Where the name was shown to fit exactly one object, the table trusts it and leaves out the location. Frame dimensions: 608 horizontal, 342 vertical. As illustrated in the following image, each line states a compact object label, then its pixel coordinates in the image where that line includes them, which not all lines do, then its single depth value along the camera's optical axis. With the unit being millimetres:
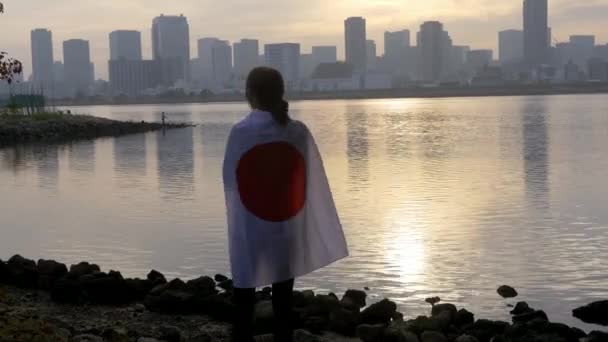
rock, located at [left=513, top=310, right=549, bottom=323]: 8328
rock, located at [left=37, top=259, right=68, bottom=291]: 9414
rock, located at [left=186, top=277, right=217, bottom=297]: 8933
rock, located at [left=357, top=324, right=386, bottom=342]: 7473
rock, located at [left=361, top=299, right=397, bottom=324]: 8219
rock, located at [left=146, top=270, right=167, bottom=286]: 9633
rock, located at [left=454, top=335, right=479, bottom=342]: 7242
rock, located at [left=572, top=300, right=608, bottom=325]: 8641
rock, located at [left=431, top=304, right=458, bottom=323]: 8137
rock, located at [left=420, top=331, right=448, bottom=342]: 7230
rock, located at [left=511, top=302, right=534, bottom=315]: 8664
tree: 7508
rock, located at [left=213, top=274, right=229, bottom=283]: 10414
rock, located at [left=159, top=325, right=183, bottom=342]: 7074
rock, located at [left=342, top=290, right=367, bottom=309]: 9094
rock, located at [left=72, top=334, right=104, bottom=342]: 6588
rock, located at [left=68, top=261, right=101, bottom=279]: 9602
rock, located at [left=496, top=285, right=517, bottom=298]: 9594
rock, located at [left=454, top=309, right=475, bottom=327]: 8125
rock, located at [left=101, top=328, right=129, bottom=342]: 6750
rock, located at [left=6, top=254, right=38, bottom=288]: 9688
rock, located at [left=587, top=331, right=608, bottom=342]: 7453
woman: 5184
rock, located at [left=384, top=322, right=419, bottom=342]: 7180
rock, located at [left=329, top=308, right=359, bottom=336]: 7812
